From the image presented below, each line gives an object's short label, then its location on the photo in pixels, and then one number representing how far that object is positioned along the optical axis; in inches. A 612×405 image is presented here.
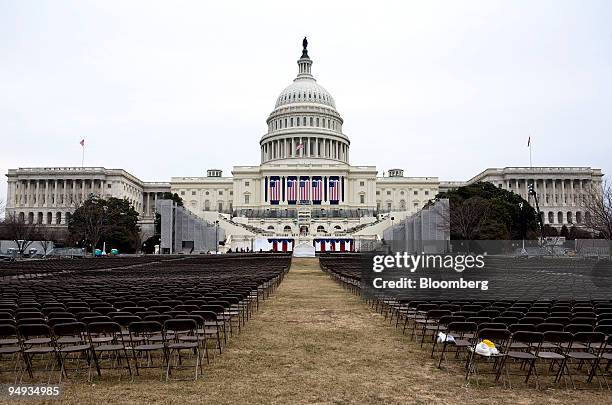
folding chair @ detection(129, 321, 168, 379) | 349.1
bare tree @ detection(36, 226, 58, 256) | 2955.7
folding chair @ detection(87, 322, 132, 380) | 345.1
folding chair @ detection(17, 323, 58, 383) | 337.1
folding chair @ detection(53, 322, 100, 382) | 337.1
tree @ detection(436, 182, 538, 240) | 2265.0
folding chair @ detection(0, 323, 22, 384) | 346.0
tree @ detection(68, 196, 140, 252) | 3038.9
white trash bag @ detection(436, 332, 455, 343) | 384.2
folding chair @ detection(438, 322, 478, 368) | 377.1
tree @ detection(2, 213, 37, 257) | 2751.0
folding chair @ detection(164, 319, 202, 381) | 352.4
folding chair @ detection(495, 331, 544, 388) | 335.6
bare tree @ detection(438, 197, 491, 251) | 2197.3
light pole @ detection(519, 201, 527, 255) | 2877.7
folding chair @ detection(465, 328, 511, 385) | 343.9
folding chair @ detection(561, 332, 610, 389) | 336.5
